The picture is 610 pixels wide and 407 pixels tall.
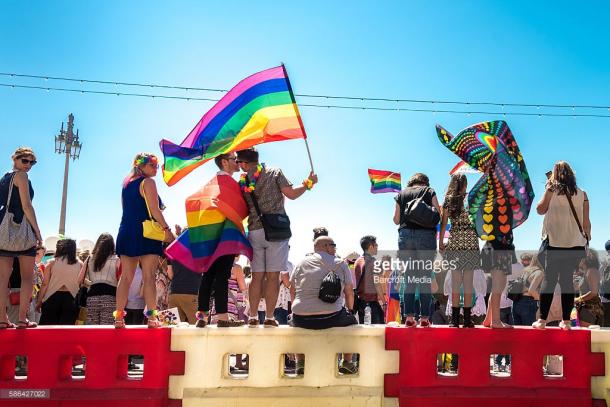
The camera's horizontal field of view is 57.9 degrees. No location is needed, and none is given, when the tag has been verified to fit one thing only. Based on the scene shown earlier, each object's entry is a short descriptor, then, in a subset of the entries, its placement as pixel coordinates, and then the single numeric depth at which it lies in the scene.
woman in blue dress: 5.16
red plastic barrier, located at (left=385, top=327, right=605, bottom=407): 4.87
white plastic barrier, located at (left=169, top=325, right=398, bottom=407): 4.81
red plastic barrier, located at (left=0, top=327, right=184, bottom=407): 4.78
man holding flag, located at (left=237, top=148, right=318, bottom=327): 5.24
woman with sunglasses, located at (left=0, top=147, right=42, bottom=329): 5.10
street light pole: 22.78
